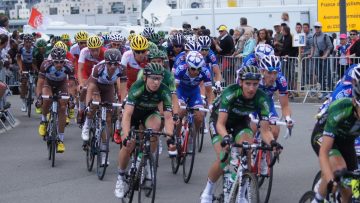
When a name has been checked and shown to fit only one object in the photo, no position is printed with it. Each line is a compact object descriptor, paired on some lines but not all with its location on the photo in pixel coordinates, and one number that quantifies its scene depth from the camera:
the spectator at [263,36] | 21.40
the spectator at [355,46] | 21.61
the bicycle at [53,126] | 13.45
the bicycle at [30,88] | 20.64
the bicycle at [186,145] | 12.07
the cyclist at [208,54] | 14.63
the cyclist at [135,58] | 12.84
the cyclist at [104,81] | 12.86
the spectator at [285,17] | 23.77
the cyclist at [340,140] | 6.85
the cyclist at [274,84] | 10.51
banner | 25.55
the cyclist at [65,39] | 22.20
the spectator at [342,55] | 21.80
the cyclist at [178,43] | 16.03
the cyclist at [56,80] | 13.87
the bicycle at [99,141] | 12.26
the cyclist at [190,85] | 12.94
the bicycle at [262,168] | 9.91
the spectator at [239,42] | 24.00
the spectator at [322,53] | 22.34
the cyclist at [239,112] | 8.93
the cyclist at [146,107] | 9.88
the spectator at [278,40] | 23.16
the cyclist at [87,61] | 14.67
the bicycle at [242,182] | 8.29
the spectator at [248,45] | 22.12
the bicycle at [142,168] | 9.49
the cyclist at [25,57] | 21.05
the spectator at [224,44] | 23.97
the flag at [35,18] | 35.06
